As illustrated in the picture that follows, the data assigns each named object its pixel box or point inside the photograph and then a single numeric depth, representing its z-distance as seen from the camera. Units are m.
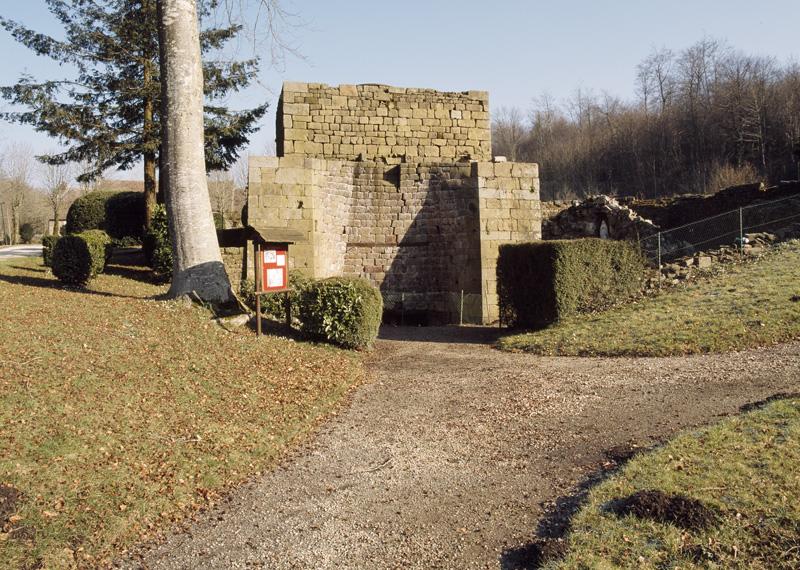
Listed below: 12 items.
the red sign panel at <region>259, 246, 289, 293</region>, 10.77
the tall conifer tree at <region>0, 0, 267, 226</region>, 18.84
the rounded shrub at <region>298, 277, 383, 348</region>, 10.89
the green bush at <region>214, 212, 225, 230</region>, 21.38
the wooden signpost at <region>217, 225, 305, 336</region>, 10.66
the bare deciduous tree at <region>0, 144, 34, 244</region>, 47.81
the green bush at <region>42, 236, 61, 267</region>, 16.21
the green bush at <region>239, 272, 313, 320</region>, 11.91
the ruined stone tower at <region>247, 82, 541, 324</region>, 15.88
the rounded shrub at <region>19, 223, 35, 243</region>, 49.12
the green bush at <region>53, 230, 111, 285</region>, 13.91
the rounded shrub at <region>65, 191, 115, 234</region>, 24.02
